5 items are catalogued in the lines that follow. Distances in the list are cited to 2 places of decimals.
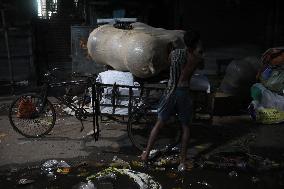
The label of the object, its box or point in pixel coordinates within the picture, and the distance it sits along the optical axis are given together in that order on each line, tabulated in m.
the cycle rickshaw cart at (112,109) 7.02
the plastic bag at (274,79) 8.96
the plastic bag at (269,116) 8.76
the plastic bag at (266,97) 8.89
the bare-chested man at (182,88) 5.96
